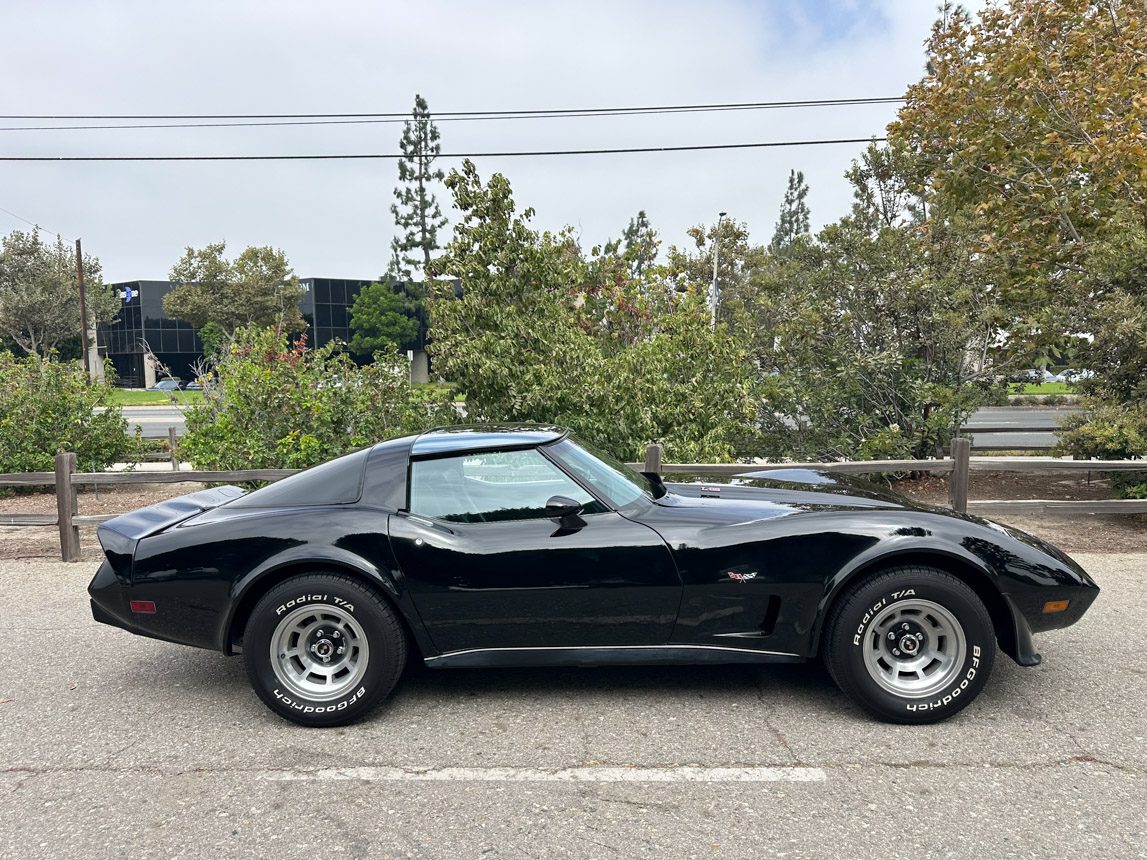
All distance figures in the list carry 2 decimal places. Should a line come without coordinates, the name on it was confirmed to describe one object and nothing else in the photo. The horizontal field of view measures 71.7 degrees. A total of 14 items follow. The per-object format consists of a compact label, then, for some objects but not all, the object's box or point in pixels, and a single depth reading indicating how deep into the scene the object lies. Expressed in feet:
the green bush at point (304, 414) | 27.37
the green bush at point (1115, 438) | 26.40
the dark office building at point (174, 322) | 173.99
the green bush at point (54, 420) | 32.91
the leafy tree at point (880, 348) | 32.48
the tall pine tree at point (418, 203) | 152.97
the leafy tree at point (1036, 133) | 26.27
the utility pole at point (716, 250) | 92.83
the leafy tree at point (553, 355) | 26.63
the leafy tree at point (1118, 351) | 25.98
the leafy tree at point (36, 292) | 120.26
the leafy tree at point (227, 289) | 138.51
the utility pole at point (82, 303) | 102.38
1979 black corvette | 11.41
